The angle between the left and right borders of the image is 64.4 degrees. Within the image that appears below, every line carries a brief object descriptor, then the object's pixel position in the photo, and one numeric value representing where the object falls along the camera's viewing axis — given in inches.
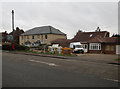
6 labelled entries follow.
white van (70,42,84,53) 782.3
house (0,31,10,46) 1916.3
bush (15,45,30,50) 915.0
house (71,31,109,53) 908.5
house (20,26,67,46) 1327.2
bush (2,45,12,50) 939.1
